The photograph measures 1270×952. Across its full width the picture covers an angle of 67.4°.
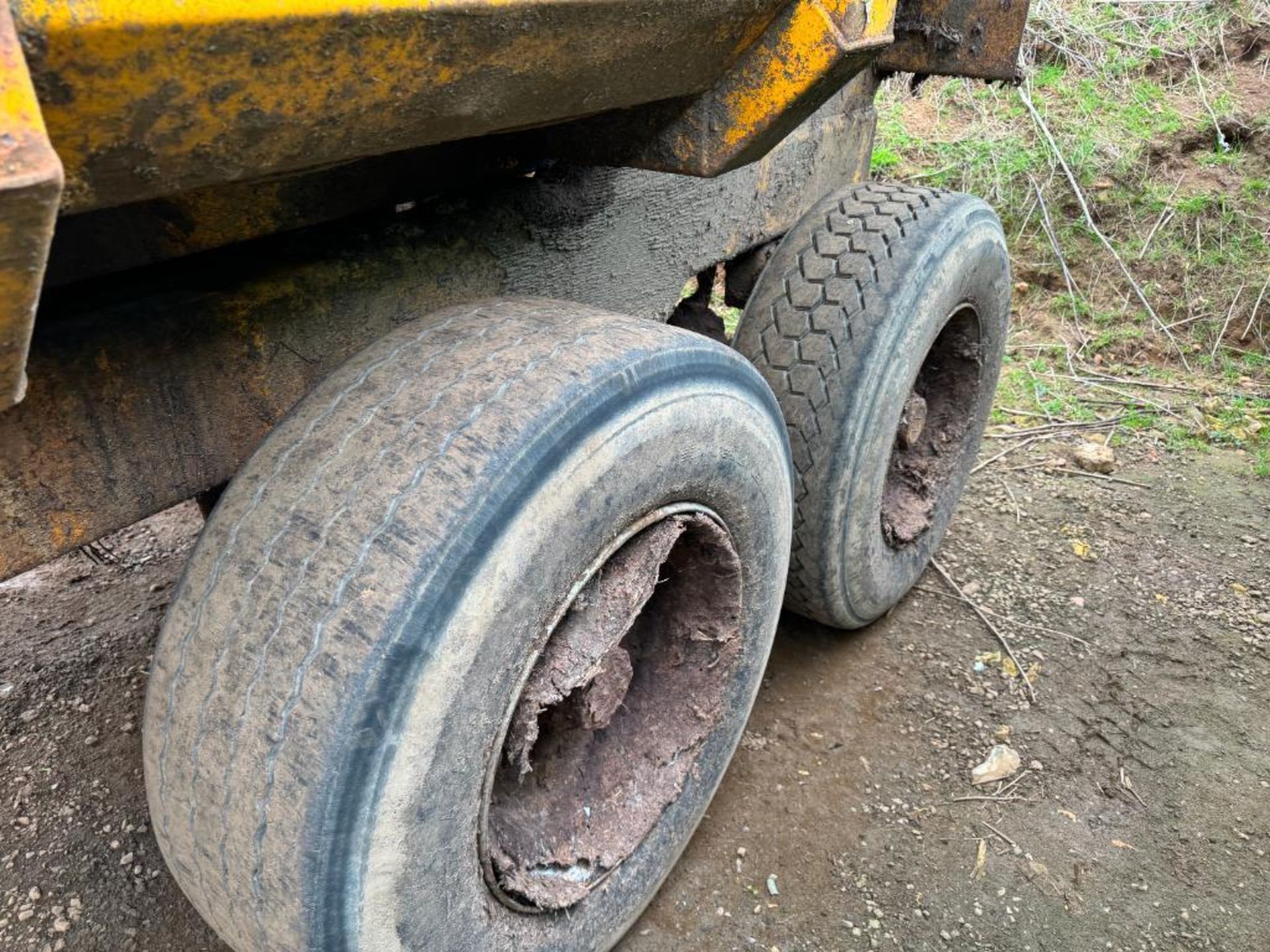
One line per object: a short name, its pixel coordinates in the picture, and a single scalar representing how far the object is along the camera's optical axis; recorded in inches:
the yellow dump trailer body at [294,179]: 26.5
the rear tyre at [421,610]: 41.5
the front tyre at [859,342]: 82.1
